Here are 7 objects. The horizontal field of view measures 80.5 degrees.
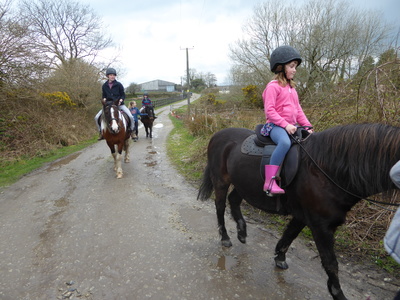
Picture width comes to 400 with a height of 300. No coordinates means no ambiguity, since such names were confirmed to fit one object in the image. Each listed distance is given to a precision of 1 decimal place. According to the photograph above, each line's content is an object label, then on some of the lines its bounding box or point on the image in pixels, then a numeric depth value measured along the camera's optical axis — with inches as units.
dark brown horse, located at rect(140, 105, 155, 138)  497.4
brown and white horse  248.0
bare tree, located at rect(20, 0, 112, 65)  924.0
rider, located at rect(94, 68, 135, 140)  265.7
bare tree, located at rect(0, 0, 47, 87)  351.6
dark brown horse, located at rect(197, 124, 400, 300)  72.6
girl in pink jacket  93.0
